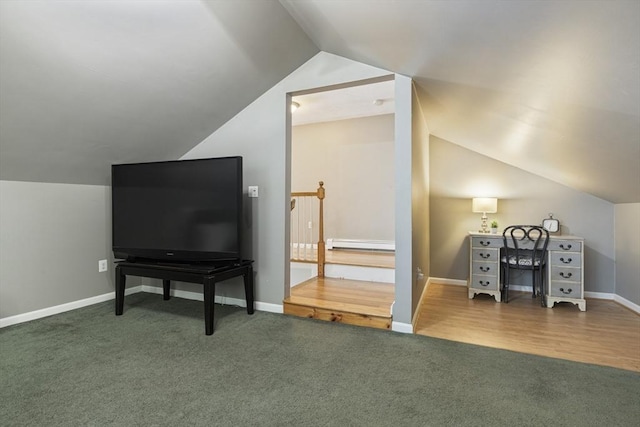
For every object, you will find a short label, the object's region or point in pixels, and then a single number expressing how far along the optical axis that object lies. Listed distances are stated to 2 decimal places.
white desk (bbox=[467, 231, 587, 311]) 3.38
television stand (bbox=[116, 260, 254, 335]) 2.59
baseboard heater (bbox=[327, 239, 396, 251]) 5.37
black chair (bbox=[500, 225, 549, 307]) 3.55
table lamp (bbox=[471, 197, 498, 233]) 4.00
